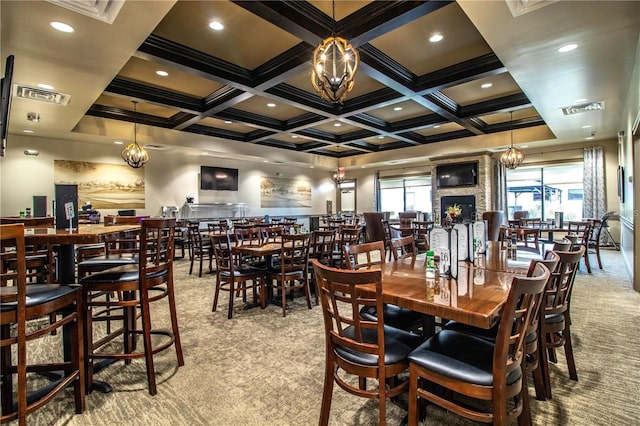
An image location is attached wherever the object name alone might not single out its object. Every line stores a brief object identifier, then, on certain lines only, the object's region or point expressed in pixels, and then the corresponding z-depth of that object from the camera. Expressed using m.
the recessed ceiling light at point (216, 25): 3.53
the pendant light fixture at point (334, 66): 2.91
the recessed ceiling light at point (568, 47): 3.29
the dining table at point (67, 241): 1.72
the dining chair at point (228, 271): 3.58
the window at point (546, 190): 8.87
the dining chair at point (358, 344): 1.37
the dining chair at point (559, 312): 1.91
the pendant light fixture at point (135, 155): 6.45
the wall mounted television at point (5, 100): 2.43
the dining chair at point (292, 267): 3.55
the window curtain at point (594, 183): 8.03
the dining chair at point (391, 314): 2.05
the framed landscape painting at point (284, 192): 11.06
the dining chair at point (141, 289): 2.05
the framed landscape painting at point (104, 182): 7.16
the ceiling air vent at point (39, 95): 4.15
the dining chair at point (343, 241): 4.38
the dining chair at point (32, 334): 1.49
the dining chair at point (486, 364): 1.22
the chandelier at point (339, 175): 10.36
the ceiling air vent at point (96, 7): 2.52
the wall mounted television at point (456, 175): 9.62
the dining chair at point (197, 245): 5.53
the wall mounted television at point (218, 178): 9.43
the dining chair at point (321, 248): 4.02
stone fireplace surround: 9.46
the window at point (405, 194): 11.87
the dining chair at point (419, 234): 5.44
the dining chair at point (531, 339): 1.49
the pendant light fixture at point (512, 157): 7.35
